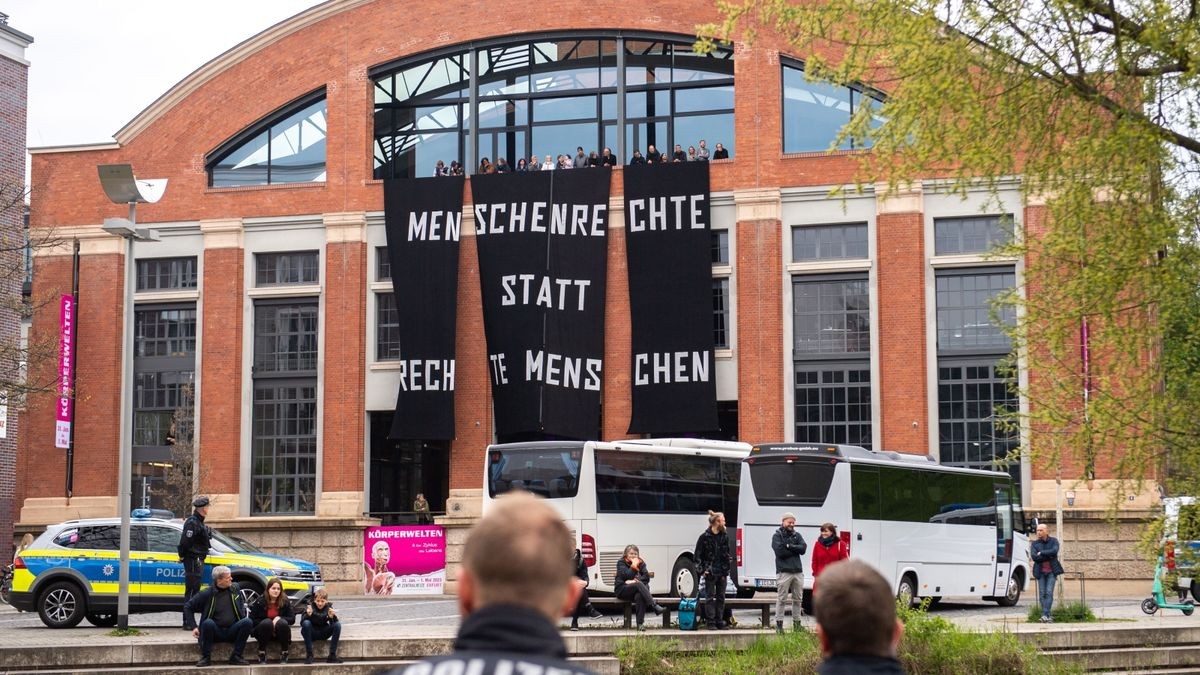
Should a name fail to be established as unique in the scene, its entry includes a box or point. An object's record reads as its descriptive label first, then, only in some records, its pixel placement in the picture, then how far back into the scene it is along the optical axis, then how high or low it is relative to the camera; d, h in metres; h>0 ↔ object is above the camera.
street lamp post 20.91 +2.19
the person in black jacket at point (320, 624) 17.61 -2.16
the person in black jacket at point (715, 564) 21.36 -1.78
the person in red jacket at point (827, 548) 22.58 -1.60
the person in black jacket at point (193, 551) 21.16 -1.56
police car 23.33 -2.03
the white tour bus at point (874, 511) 26.97 -1.27
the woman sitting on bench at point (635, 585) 21.69 -2.08
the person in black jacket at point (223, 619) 17.39 -2.08
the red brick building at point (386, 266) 40.00 +5.16
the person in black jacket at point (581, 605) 22.27 -2.44
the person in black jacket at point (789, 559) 22.12 -1.74
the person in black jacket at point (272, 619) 17.69 -2.11
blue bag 20.80 -2.40
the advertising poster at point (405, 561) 38.03 -3.04
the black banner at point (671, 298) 39.91 +3.91
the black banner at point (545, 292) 40.22 +4.11
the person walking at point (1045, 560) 24.88 -1.98
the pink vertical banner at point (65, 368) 43.06 +2.18
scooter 27.11 -2.96
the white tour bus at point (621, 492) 28.02 -0.97
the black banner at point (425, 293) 41.25 +4.17
